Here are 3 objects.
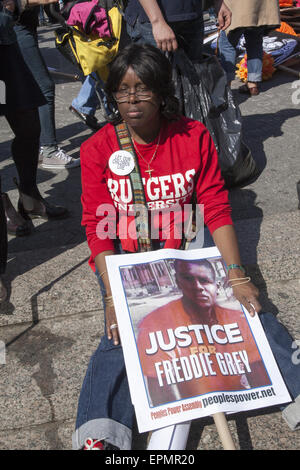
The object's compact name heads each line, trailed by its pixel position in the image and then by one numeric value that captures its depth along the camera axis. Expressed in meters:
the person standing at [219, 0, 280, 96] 4.82
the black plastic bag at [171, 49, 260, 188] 3.18
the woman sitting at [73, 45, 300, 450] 2.05
